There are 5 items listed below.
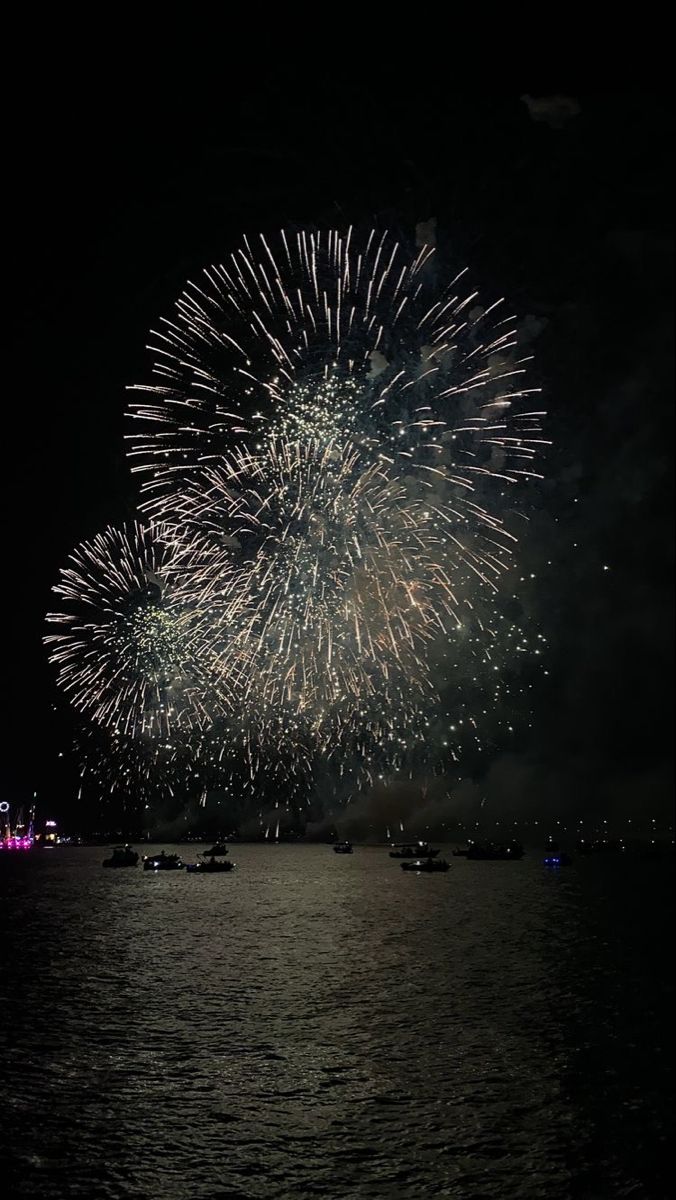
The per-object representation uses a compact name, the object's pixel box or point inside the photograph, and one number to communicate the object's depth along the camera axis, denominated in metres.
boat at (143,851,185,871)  162.88
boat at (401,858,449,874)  152.38
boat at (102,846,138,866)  170.25
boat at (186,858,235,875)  151.59
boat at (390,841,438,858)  190.74
